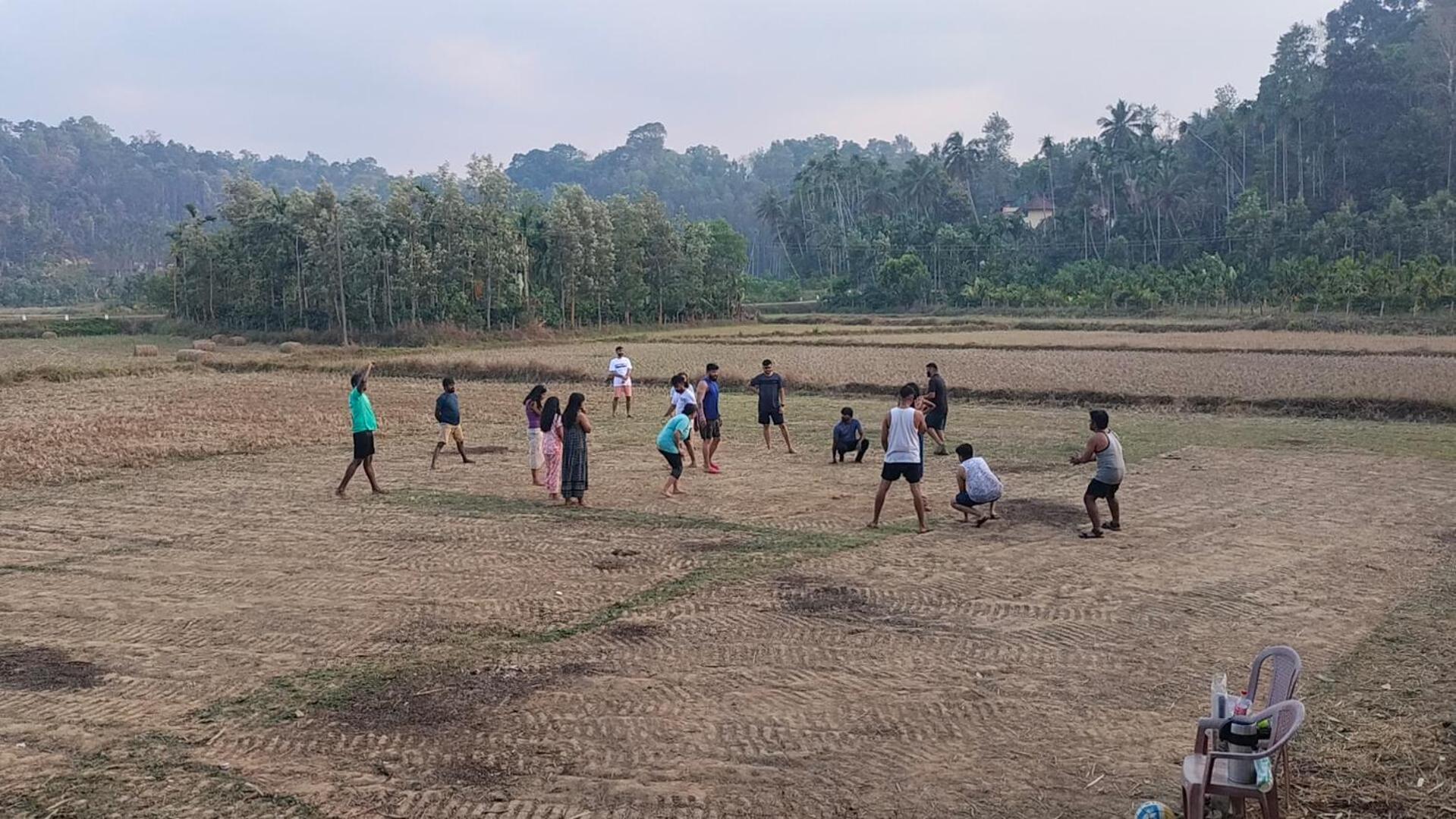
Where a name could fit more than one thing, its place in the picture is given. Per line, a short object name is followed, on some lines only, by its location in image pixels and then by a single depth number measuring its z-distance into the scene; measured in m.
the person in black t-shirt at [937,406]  17.55
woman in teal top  14.28
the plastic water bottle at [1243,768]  5.10
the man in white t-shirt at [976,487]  12.41
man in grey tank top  11.78
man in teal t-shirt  14.34
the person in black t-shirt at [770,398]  18.09
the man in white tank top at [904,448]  12.05
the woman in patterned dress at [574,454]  13.64
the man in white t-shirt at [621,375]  22.98
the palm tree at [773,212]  101.94
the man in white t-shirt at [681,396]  15.75
